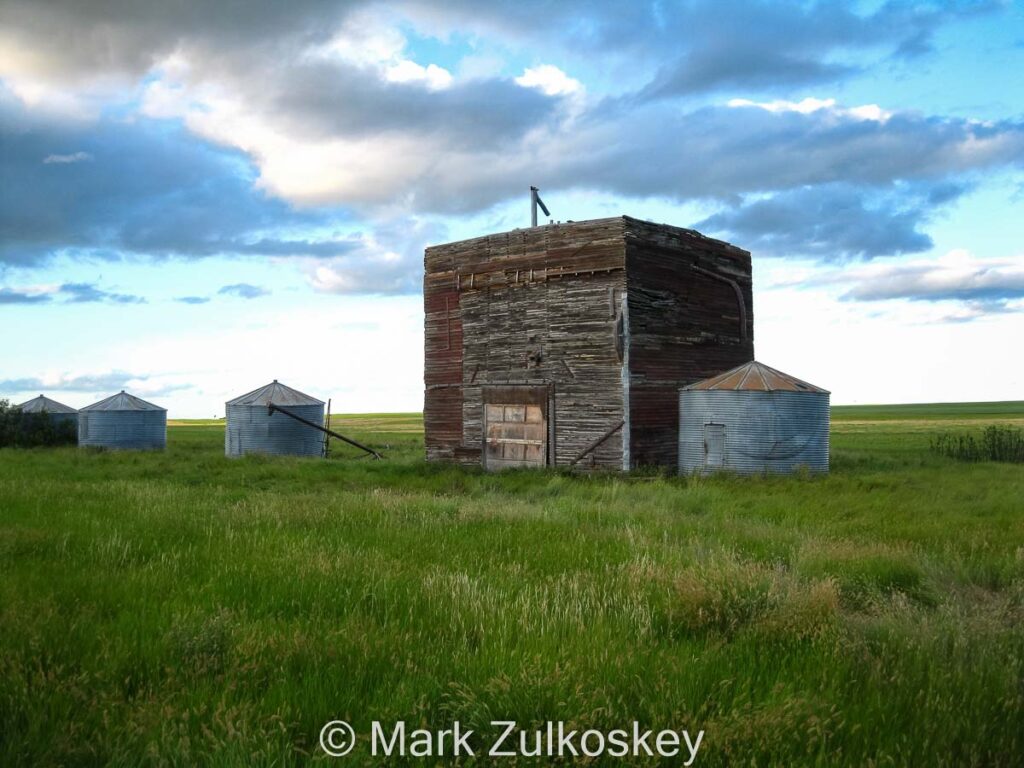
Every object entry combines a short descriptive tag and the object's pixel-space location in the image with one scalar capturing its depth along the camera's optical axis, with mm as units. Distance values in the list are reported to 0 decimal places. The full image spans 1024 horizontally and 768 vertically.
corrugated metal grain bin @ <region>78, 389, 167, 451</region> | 38094
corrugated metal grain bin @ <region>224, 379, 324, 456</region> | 33594
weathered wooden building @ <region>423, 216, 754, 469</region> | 22875
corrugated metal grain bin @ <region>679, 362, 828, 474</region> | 22484
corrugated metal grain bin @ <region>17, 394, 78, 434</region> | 41938
